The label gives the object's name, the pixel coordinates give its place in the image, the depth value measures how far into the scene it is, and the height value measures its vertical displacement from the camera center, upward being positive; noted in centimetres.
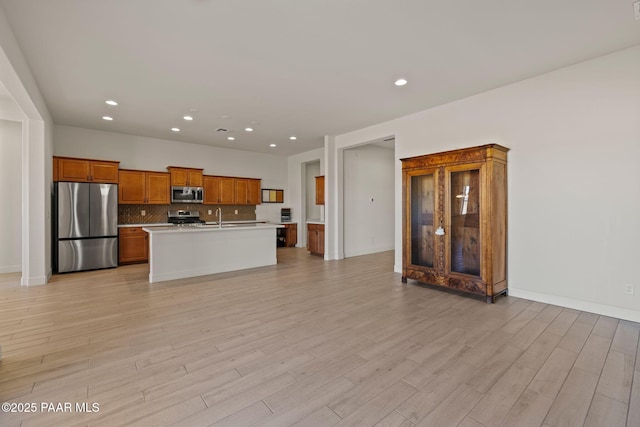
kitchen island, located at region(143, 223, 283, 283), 498 -69
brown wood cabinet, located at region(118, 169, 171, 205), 656 +62
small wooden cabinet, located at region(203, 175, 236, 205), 781 +65
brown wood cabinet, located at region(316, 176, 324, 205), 786 +63
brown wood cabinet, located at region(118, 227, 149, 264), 635 -70
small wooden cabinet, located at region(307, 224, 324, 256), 739 -69
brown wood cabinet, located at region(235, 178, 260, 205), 834 +66
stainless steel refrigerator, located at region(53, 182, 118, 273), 556 -23
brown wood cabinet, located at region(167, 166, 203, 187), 719 +95
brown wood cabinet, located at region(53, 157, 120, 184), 575 +92
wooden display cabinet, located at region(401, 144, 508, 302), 378 -11
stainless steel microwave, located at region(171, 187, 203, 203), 724 +50
